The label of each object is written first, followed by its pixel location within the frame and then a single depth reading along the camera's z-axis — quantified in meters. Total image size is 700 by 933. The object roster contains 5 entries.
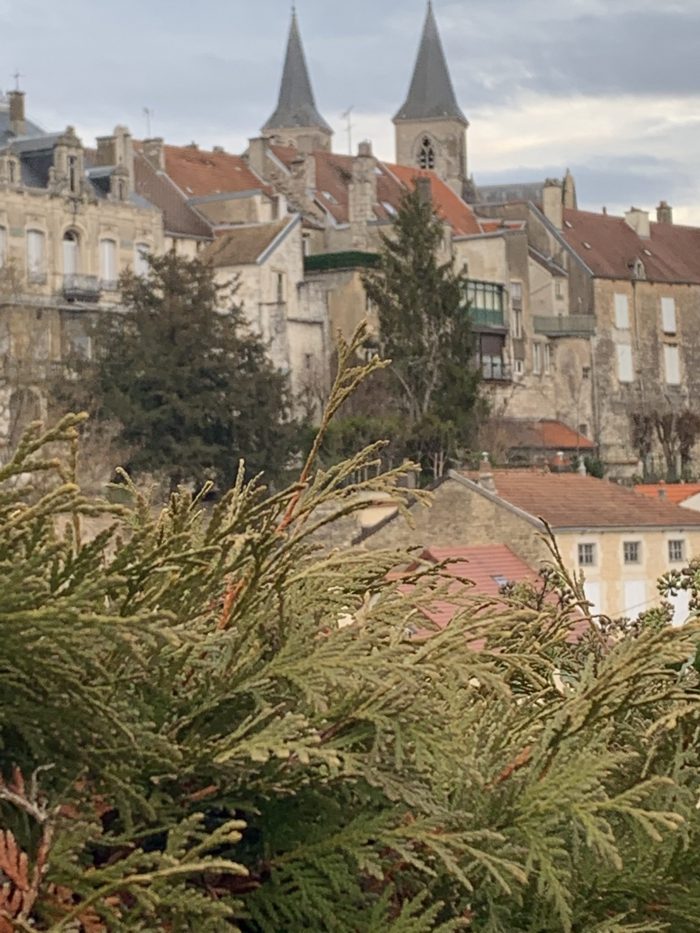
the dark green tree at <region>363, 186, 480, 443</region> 72.12
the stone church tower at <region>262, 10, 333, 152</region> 132.12
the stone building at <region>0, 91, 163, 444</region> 66.12
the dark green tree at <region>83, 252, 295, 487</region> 54.88
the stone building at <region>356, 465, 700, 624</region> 41.22
